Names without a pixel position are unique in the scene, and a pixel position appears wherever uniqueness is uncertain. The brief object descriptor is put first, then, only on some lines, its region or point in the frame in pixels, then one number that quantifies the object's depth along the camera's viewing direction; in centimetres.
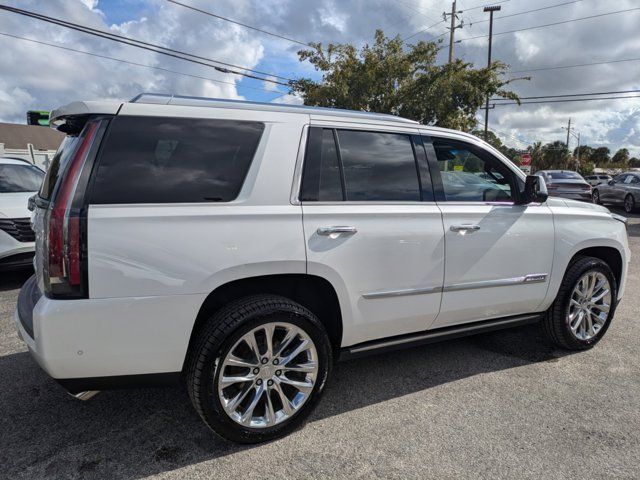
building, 4197
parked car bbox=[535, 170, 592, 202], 1573
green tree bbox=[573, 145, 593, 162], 8312
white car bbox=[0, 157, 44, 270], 562
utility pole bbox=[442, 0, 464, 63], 2714
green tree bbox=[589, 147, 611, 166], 8725
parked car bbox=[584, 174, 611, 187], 3562
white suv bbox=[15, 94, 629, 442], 229
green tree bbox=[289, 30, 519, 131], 2075
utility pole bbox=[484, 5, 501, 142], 3225
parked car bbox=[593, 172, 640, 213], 1622
